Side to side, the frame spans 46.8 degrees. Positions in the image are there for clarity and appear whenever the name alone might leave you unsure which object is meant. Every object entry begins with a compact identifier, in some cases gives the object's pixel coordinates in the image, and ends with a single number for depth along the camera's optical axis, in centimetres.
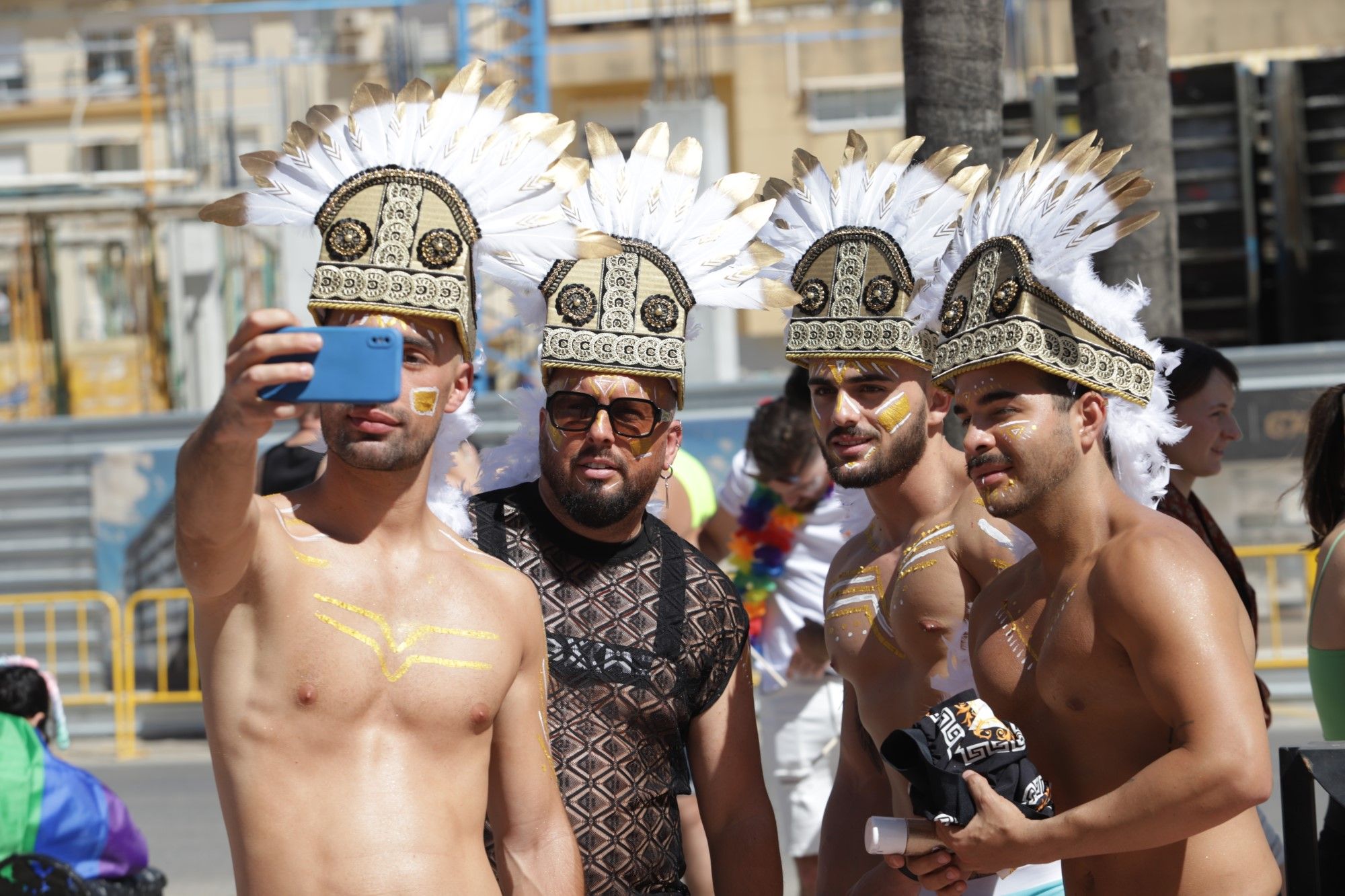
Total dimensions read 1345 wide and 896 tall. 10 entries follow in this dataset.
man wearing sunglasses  356
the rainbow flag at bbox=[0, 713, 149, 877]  523
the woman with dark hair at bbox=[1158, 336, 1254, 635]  479
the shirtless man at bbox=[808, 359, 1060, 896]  378
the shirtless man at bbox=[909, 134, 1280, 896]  275
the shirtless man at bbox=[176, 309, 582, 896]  276
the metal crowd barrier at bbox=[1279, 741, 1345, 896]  293
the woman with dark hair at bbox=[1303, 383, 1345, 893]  306
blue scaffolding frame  1750
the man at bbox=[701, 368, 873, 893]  585
